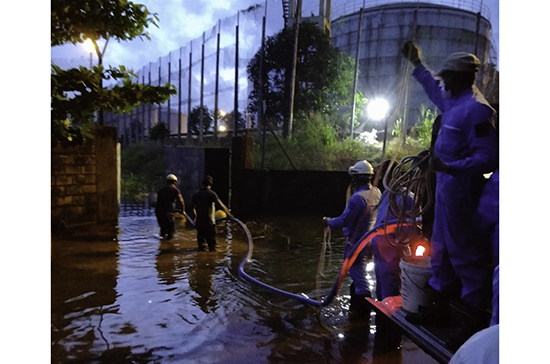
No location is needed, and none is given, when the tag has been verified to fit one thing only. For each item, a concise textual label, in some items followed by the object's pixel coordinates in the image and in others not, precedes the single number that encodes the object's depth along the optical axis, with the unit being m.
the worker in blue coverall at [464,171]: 2.12
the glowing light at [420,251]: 2.85
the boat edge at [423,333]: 2.20
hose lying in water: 2.94
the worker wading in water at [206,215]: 5.79
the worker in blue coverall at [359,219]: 3.46
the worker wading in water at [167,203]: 6.25
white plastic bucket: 2.51
